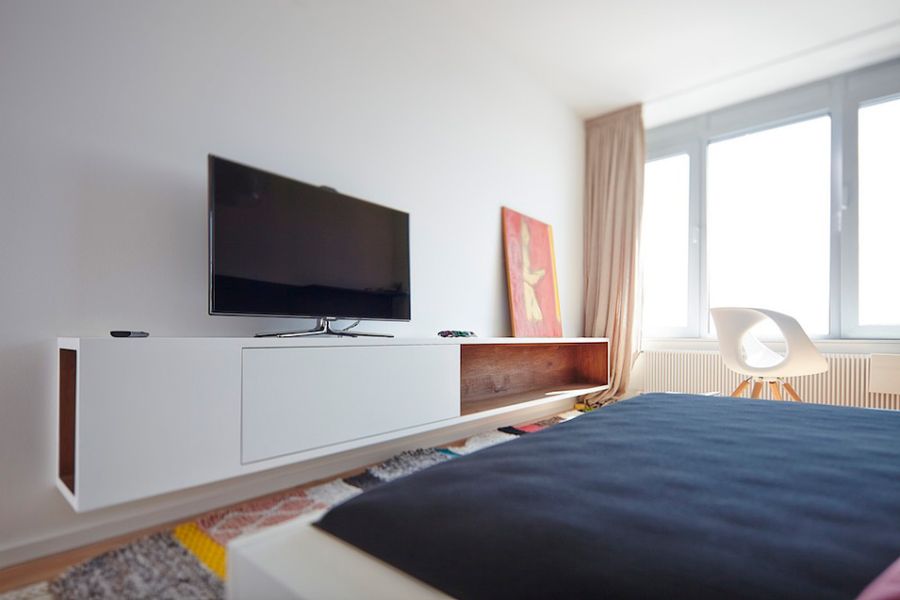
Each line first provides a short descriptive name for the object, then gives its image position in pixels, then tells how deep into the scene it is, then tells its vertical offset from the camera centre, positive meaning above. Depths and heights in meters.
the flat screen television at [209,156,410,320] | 1.73 +0.20
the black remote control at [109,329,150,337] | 1.40 -0.10
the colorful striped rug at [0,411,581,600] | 1.20 -0.70
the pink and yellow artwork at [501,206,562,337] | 3.42 +0.18
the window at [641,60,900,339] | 3.39 +0.69
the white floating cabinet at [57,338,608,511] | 1.32 -0.34
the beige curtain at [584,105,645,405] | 4.04 +0.59
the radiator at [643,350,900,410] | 3.19 -0.54
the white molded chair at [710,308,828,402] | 2.87 -0.30
